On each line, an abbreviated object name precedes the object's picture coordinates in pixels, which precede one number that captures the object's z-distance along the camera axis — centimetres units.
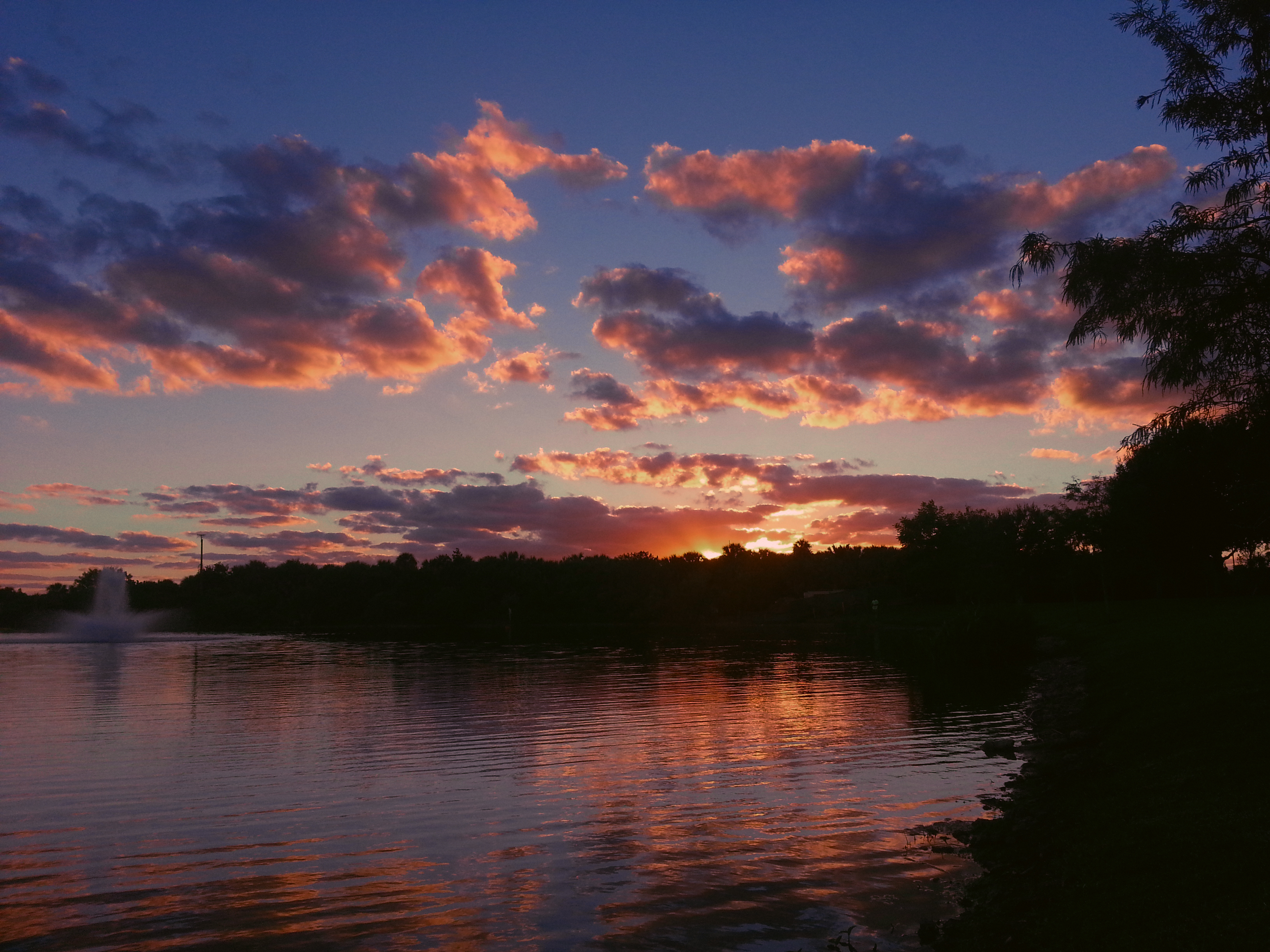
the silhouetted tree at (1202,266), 1828
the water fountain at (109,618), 10950
